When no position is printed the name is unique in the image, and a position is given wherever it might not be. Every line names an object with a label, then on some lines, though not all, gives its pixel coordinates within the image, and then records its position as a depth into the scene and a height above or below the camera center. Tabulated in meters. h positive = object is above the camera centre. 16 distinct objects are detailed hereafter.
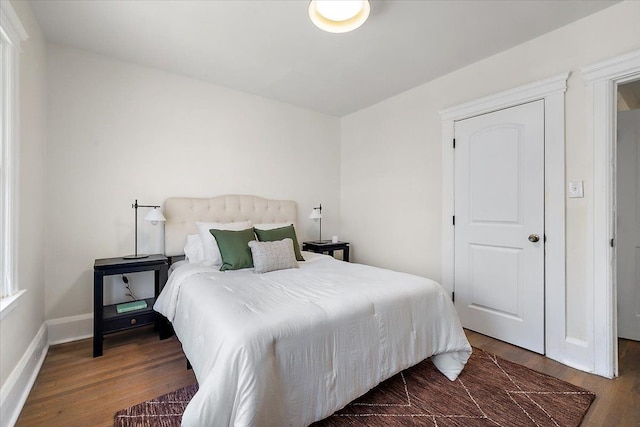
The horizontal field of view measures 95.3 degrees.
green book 2.51 -0.82
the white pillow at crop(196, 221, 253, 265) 2.77 -0.24
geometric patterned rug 1.60 -1.13
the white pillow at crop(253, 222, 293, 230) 3.16 -0.13
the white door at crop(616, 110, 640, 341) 2.66 -0.09
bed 1.23 -0.65
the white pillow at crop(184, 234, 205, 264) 2.83 -0.36
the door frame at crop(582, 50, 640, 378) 2.06 +0.02
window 1.64 +0.35
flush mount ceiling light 1.88 +1.34
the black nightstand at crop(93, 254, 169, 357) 2.31 -0.75
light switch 2.21 +0.20
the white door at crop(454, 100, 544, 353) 2.46 -0.08
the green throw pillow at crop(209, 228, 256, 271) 2.56 -0.31
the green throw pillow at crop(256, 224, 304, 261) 2.90 -0.21
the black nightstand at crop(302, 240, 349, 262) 3.83 -0.44
